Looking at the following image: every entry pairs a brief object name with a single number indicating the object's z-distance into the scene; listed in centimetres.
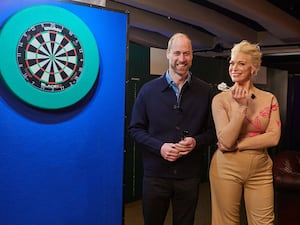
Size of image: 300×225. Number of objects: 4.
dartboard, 184
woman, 190
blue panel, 185
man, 204
